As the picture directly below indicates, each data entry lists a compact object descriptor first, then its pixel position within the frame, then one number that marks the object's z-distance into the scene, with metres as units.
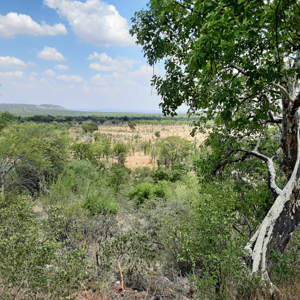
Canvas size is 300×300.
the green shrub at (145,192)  15.40
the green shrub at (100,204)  10.68
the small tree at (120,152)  34.44
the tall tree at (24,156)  12.90
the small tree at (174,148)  32.94
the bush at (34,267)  3.34
